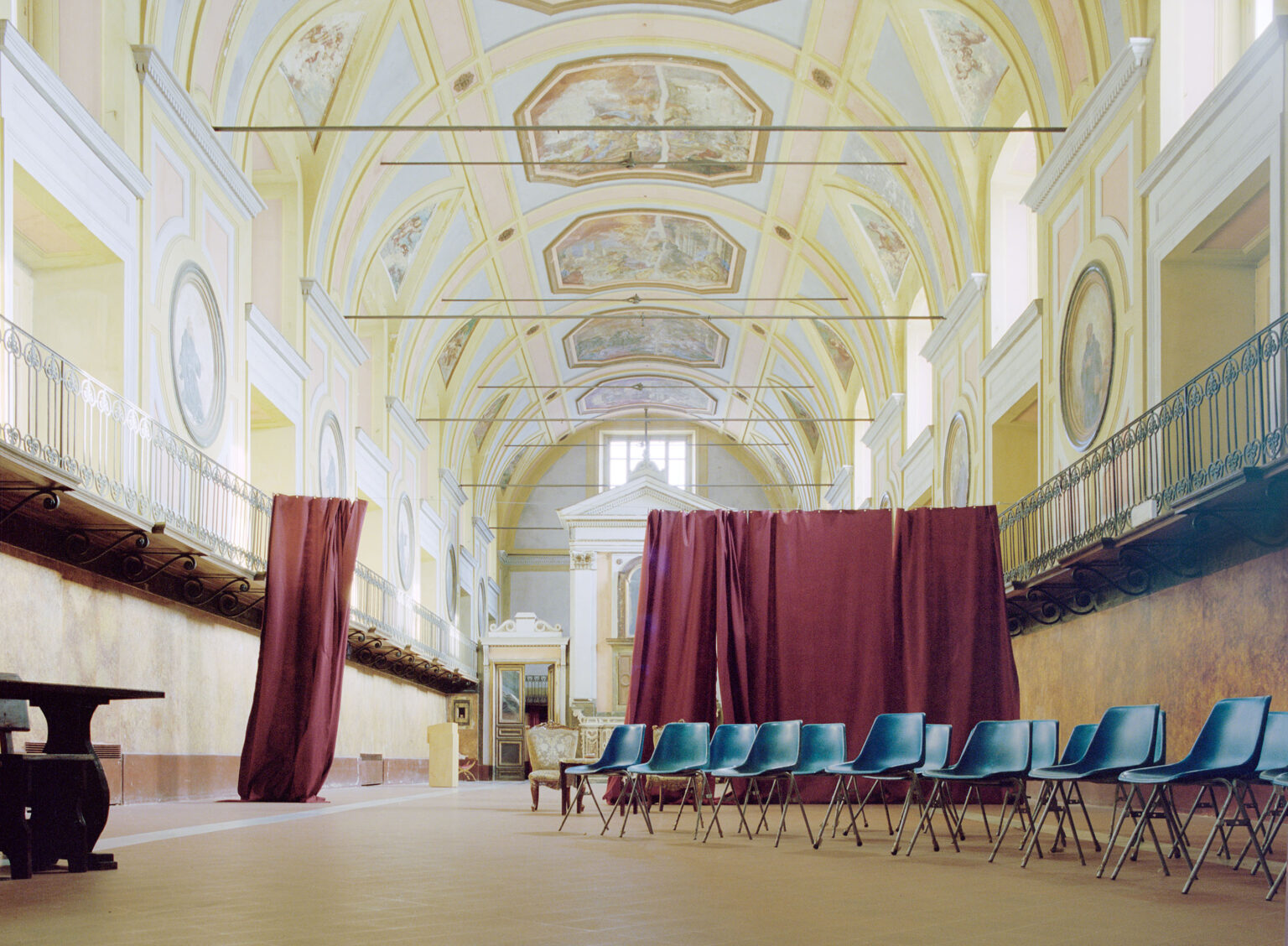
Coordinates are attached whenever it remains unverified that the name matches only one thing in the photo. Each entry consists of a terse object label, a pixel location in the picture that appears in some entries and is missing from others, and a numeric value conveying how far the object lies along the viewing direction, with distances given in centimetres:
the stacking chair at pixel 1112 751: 734
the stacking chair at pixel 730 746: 1080
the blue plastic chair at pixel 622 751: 1118
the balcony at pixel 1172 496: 923
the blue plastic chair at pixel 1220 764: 633
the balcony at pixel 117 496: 1016
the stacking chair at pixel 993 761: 819
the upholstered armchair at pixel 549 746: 1493
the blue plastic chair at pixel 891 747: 903
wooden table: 643
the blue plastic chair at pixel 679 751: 1052
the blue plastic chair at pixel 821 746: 993
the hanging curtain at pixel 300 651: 1462
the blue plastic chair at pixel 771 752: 982
